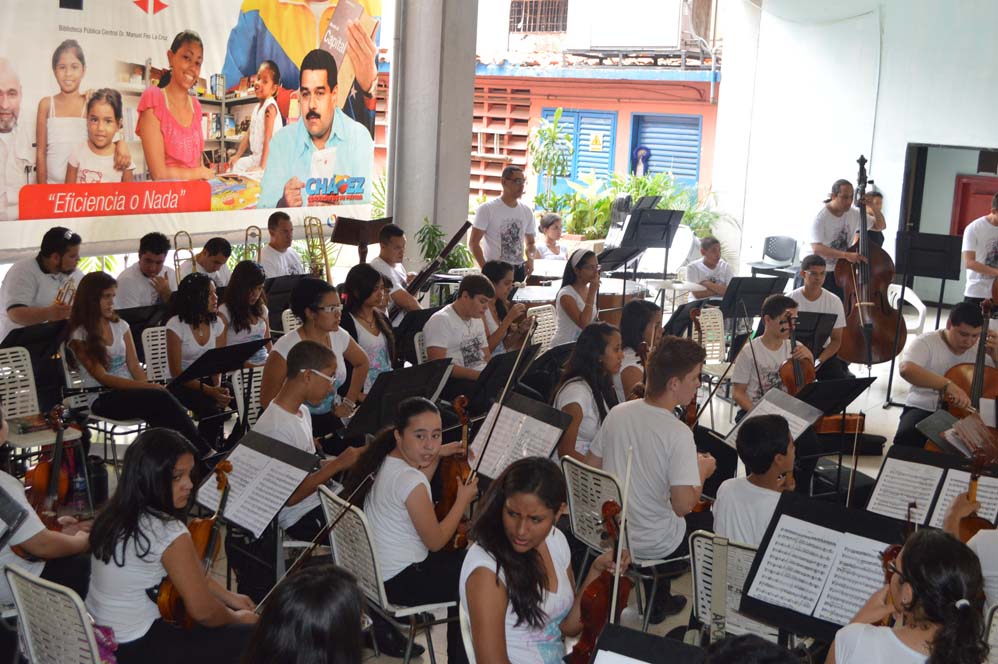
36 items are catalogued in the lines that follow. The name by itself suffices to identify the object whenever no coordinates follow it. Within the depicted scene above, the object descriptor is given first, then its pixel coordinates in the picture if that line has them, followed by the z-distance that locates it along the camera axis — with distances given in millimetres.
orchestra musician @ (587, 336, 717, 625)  4203
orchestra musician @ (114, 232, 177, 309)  6809
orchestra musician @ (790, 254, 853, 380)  7434
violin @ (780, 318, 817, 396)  6109
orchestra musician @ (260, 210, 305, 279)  8047
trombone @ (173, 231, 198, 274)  8236
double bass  8461
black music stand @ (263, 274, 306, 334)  7367
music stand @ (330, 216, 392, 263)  8766
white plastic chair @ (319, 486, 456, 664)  3590
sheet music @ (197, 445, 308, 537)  3682
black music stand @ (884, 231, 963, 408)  8336
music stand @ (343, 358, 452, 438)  4453
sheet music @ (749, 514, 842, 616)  3096
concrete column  10883
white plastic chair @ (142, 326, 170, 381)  6164
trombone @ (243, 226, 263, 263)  9344
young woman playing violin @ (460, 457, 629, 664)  2934
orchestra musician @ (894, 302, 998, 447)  6039
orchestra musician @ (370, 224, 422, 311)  7539
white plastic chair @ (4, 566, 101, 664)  2850
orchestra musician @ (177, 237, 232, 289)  7277
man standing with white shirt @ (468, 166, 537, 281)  8797
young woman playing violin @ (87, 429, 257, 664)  3195
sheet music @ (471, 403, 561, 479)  4207
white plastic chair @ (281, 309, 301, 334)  6656
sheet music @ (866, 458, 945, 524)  3912
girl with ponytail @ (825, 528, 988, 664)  2564
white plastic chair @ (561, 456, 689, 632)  4133
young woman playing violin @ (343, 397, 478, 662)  3744
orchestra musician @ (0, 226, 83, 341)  6297
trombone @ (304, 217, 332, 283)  9678
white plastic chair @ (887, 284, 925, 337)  9047
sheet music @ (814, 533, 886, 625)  3053
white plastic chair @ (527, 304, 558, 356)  7453
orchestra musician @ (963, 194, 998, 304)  8984
